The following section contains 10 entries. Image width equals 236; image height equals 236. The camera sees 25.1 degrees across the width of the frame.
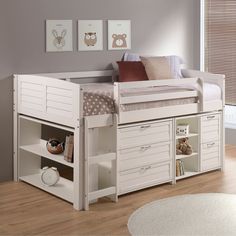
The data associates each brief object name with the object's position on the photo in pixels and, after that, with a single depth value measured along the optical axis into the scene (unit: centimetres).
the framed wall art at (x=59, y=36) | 411
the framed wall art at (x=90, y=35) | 432
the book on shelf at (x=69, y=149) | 345
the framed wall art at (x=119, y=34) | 453
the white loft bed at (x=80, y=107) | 332
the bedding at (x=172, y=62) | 454
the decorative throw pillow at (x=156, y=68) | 435
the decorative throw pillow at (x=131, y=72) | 434
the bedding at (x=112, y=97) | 338
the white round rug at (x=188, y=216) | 296
